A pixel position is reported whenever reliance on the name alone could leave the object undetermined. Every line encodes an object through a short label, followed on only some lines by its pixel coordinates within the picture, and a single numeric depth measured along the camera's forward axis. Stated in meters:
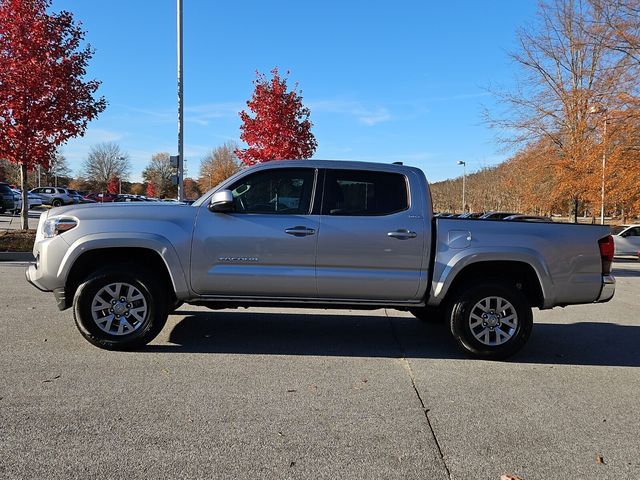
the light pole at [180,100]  17.94
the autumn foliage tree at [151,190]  99.03
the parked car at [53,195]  42.56
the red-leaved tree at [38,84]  13.89
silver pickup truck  5.07
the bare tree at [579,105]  18.83
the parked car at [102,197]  55.61
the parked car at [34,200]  40.22
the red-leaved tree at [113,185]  88.24
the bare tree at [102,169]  86.56
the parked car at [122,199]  55.53
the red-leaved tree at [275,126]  24.73
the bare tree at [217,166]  74.25
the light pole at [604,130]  19.23
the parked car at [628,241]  19.61
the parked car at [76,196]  46.90
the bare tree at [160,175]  99.31
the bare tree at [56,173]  80.44
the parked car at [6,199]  29.25
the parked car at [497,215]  22.72
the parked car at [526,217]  17.95
